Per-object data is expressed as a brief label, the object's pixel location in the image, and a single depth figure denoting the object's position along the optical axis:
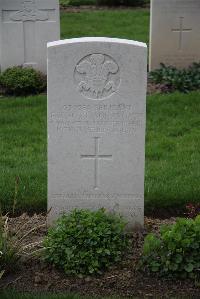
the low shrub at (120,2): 17.52
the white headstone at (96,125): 5.44
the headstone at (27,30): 10.49
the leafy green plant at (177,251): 5.01
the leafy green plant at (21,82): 10.09
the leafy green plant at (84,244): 5.13
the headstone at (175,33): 10.86
